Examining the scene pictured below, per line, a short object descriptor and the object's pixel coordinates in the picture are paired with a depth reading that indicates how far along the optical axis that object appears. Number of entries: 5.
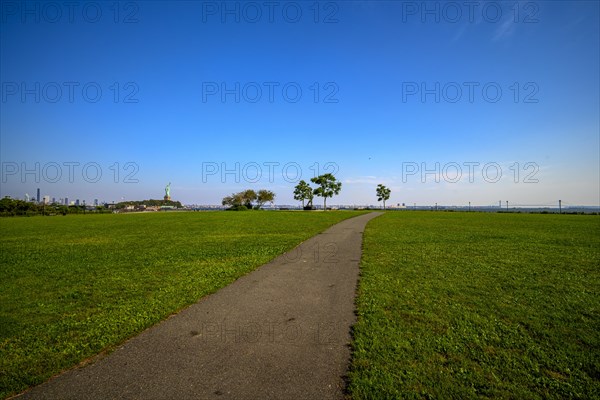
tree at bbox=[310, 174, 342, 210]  98.56
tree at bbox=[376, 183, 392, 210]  117.88
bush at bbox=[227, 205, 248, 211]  79.10
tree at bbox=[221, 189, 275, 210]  111.69
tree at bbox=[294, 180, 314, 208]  103.50
